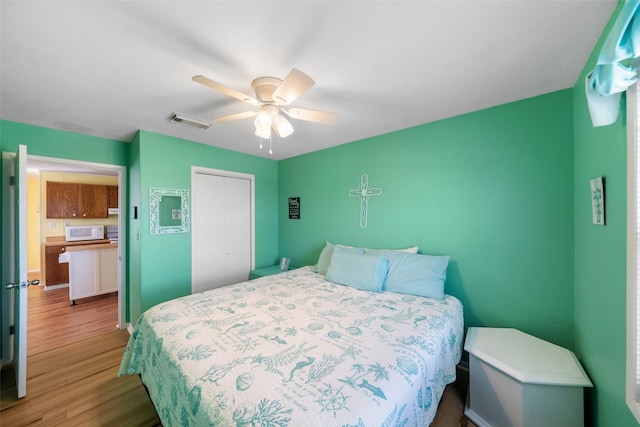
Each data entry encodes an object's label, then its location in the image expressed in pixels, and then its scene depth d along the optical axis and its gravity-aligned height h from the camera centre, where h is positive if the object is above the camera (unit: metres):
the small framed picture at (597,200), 1.19 +0.07
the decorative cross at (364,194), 2.85 +0.25
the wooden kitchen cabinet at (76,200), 4.46 +0.33
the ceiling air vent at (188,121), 2.18 +0.93
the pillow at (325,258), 2.79 -0.53
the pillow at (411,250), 2.40 -0.37
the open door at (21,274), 1.83 -0.46
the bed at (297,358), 0.91 -0.73
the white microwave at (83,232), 4.43 -0.30
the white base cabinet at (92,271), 3.68 -0.90
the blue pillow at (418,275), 2.04 -0.56
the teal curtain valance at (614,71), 0.75 +0.52
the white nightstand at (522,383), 1.32 -1.02
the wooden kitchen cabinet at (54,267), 4.25 -0.93
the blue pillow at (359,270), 2.23 -0.56
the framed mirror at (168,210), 2.64 +0.07
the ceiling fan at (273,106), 1.34 +0.71
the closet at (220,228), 3.09 -0.18
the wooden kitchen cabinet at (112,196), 4.94 +0.44
